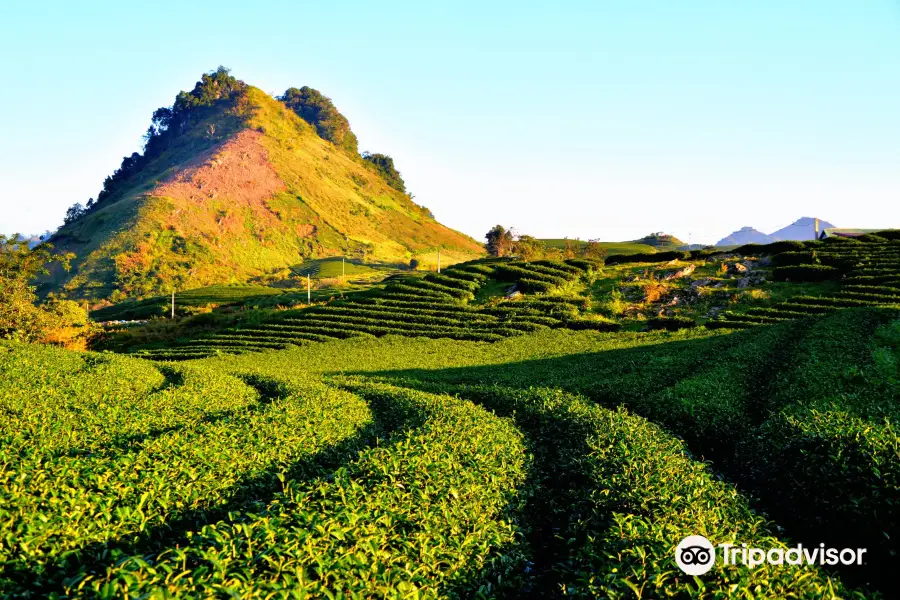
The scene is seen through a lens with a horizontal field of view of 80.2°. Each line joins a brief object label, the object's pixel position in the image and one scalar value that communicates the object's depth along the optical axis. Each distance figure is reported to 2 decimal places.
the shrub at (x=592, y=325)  54.47
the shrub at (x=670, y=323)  52.34
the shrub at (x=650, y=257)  82.89
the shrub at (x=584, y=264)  78.69
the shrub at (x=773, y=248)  72.77
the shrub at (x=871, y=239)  68.91
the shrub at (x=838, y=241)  69.85
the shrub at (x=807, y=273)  59.72
